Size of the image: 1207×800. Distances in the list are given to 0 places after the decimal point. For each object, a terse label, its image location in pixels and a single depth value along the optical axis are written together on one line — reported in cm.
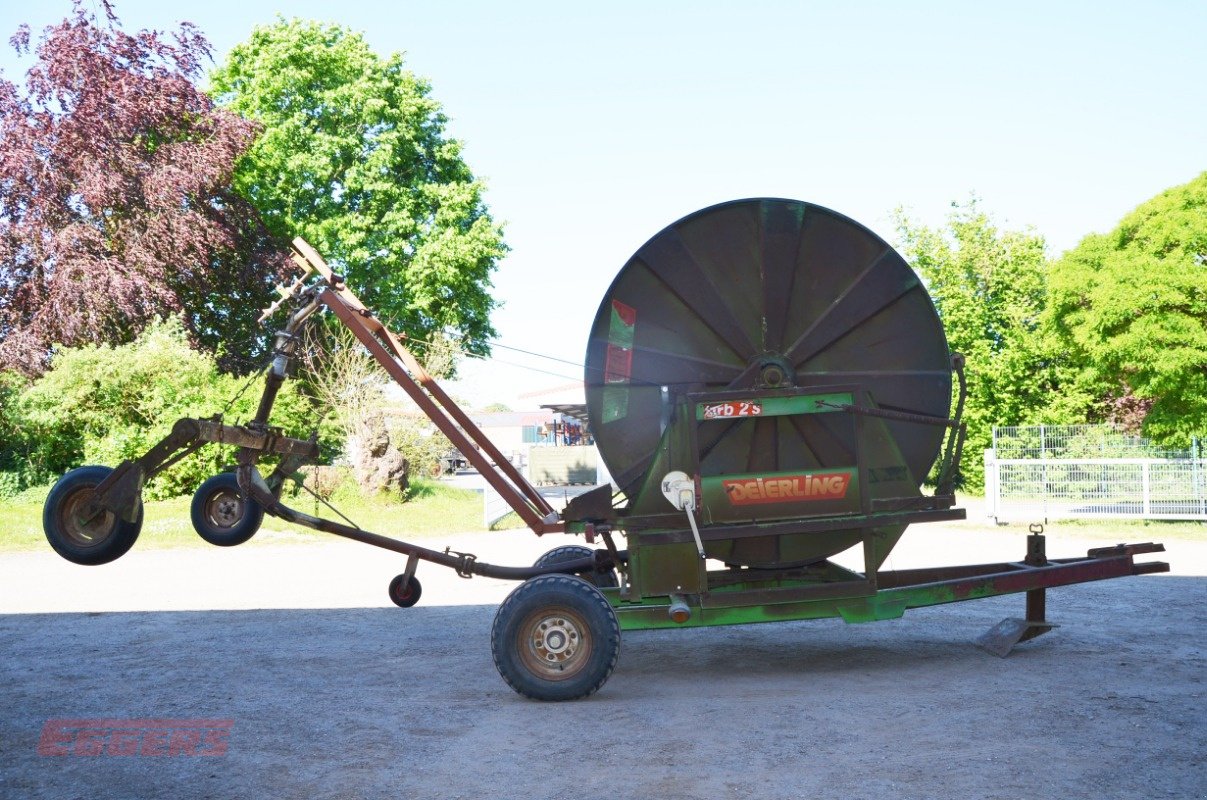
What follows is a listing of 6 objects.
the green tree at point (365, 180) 3403
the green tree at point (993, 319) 3269
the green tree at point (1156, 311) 2098
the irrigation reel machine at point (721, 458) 761
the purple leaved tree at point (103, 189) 2511
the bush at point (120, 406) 2336
